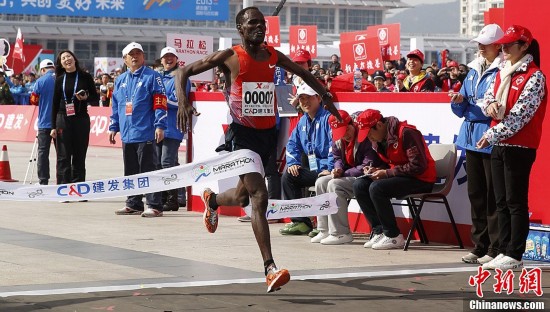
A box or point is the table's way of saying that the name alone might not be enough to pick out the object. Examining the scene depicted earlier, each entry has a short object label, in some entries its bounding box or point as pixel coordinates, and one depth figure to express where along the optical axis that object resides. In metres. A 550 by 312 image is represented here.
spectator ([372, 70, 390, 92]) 24.96
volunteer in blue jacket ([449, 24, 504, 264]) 10.52
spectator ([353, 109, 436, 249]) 11.40
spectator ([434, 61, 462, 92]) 17.91
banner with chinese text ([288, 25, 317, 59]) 31.83
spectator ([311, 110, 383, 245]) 12.01
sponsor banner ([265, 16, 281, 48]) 28.82
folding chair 11.57
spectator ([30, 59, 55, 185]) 17.22
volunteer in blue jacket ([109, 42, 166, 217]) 14.56
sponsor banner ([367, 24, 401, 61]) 28.41
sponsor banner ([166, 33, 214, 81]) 19.33
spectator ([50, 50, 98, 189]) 16.30
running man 9.07
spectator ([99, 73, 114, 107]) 33.62
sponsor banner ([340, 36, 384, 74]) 24.62
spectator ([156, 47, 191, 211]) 14.94
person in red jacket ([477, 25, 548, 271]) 9.88
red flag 41.69
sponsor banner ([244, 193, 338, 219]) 11.50
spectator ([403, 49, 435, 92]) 14.76
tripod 19.28
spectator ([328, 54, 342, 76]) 29.94
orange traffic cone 19.89
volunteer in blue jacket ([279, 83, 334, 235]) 12.52
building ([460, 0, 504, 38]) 171.00
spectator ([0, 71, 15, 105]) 36.03
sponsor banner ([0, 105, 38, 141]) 32.97
